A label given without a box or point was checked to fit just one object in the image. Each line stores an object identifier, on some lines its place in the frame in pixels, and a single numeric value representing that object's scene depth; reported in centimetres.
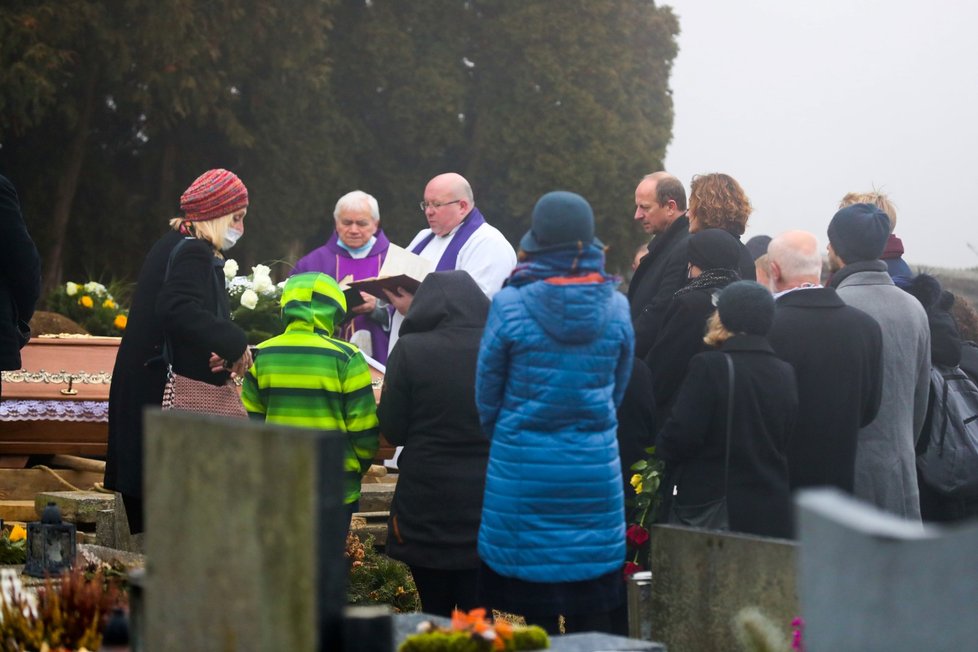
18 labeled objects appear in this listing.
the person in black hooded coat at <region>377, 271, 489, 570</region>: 1053
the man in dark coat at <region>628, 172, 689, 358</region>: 1230
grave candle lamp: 1064
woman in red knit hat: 1150
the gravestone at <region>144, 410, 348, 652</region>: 551
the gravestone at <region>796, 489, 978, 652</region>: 484
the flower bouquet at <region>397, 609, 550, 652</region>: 724
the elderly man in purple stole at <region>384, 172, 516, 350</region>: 1539
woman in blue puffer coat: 907
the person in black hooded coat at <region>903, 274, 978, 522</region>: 1219
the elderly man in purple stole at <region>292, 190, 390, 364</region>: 1644
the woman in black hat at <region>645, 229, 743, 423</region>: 1146
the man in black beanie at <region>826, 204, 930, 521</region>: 1123
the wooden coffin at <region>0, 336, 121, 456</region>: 1631
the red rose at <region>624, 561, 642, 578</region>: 1082
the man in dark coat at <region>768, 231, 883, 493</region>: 1068
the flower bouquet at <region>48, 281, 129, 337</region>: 2010
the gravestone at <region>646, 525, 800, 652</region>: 823
